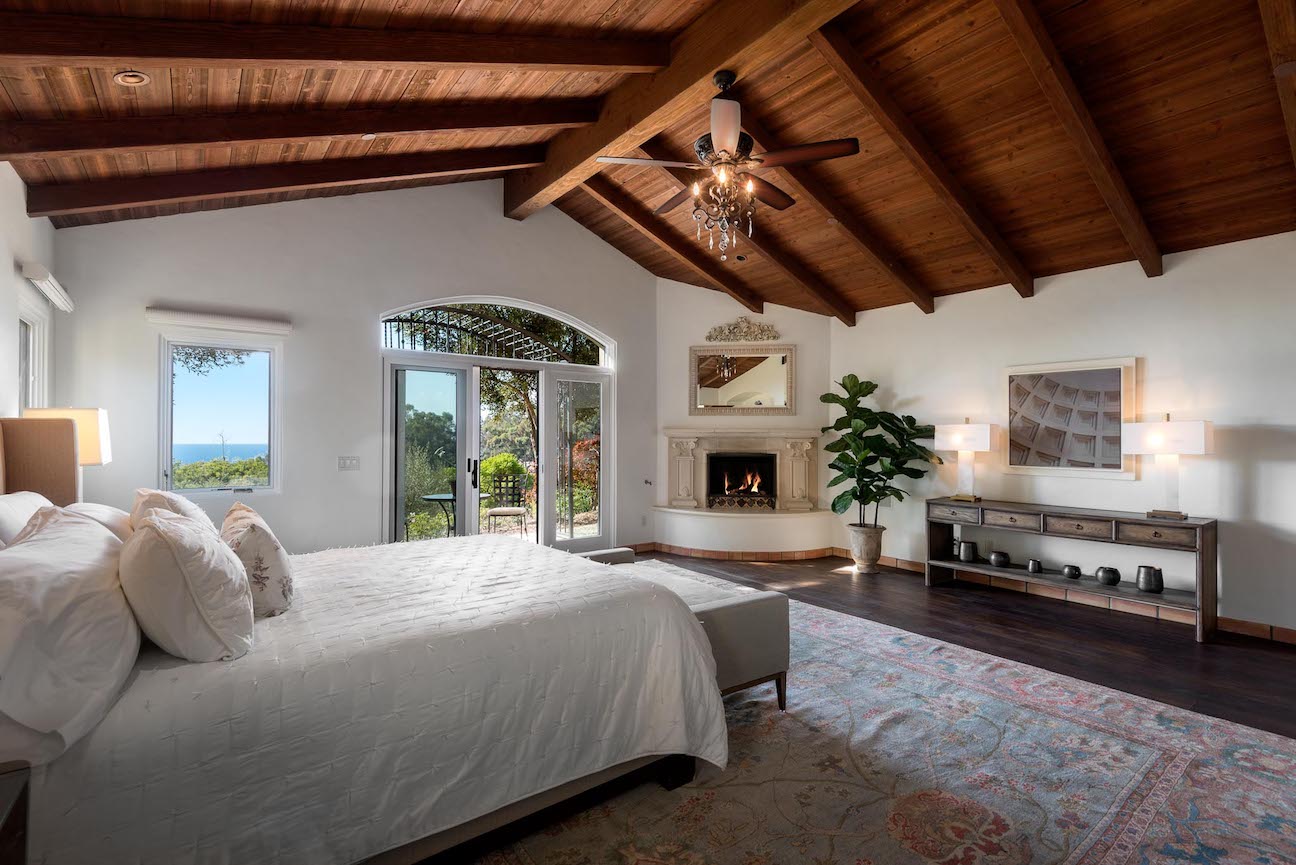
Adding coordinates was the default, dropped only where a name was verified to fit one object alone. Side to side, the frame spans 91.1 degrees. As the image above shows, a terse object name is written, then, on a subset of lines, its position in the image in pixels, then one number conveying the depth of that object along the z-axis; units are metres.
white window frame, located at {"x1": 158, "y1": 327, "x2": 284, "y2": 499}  4.46
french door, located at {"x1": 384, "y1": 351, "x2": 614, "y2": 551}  5.57
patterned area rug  2.00
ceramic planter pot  5.93
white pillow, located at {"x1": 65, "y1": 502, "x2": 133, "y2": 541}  2.18
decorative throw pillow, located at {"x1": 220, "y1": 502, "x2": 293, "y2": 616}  2.10
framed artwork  4.77
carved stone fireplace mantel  6.75
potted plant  5.82
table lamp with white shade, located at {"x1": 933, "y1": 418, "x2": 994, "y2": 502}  5.25
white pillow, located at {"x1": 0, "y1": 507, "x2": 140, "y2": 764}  1.30
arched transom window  5.64
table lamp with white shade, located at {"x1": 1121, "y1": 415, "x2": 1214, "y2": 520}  4.09
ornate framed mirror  6.82
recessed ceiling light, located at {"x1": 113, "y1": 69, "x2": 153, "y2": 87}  2.78
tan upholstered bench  2.75
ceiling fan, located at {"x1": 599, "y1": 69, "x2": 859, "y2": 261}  3.11
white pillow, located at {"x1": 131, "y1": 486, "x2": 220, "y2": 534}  2.28
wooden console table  4.07
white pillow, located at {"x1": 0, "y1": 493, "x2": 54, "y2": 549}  2.00
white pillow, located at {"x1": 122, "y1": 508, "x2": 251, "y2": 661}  1.63
